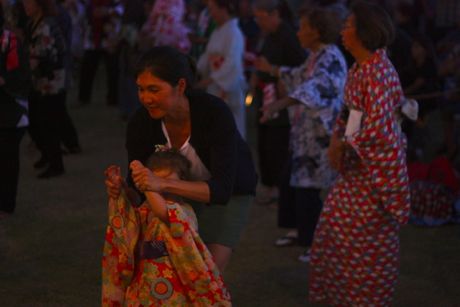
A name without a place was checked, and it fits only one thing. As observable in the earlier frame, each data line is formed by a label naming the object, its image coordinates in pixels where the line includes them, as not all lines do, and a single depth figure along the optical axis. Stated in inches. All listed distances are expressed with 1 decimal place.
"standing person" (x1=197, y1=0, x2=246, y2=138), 267.0
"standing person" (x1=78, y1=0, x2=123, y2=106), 410.6
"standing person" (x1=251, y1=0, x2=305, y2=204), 229.3
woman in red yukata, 159.5
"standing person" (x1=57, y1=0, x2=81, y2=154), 283.1
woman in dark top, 116.9
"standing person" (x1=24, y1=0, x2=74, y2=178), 260.8
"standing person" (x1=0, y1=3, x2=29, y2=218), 215.2
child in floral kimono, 115.3
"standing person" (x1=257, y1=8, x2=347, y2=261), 196.9
